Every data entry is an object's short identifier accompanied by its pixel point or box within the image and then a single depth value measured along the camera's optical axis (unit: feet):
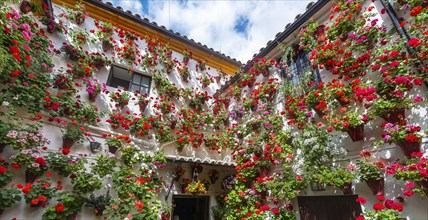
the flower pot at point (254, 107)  20.85
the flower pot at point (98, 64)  19.69
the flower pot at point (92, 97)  17.94
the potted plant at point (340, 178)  11.56
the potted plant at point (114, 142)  17.24
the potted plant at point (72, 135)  15.30
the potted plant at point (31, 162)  12.68
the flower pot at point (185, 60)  26.55
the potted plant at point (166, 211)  17.49
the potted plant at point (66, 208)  12.86
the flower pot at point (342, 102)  12.88
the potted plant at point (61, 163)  13.93
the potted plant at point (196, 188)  19.48
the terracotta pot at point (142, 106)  20.52
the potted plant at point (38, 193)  12.42
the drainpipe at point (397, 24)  10.24
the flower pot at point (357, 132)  11.91
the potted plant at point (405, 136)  9.47
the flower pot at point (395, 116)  10.44
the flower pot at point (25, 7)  16.15
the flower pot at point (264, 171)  17.31
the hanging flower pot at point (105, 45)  20.89
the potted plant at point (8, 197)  11.58
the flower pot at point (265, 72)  20.76
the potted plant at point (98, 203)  14.82
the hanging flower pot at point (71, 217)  13.70
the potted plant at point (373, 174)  10.52
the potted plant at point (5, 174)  11.98
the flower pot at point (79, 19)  20.10
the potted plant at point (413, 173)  8.63
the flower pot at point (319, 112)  14.49
